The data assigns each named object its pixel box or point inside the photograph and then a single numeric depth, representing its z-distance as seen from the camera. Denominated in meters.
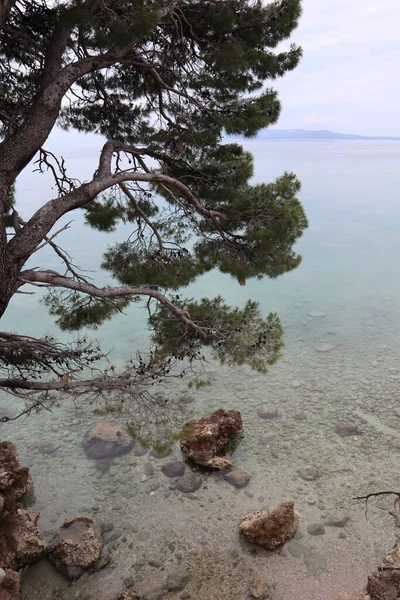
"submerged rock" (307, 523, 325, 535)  6.69
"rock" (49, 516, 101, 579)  6.15
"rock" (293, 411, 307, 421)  9.82
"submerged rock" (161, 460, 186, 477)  8.21
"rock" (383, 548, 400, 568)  5.44
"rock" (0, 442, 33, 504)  6.69
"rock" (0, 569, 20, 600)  5.19
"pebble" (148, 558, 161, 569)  6.27
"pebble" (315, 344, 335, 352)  13.62
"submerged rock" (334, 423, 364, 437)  9.19
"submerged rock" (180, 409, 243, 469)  8.27
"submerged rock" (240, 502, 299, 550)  6.42
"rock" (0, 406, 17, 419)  10.72
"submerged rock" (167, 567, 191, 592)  5.89
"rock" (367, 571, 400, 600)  5.11
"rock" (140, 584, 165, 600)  5.77
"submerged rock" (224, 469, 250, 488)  7.84
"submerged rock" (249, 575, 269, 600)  5.70
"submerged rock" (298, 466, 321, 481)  7.93
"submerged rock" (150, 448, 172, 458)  8.74
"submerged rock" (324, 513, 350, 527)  6.84
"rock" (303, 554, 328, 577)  6.05
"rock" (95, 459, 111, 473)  8.50
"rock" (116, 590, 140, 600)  5.57
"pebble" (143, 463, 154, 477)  8.27
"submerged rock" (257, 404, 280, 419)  9.95
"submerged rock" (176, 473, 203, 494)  7.77
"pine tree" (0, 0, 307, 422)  5.16
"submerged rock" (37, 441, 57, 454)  9.17
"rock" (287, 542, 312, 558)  6.34
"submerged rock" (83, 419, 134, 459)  8.96
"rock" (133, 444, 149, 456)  8.85
